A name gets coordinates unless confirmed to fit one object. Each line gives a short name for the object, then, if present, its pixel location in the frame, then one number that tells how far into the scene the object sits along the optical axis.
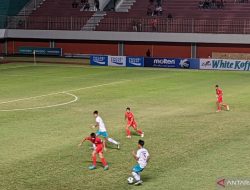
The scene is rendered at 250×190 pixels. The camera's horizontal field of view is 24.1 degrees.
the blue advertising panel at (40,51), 76.56
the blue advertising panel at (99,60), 67.12
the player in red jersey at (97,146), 20.14
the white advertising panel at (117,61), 66.31
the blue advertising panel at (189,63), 63.09
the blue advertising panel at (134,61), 65.48
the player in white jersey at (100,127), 23.58
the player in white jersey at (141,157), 18.41
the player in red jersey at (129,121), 25.98
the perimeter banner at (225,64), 60.66
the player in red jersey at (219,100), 34.12
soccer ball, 19.03
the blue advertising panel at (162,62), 63.78
